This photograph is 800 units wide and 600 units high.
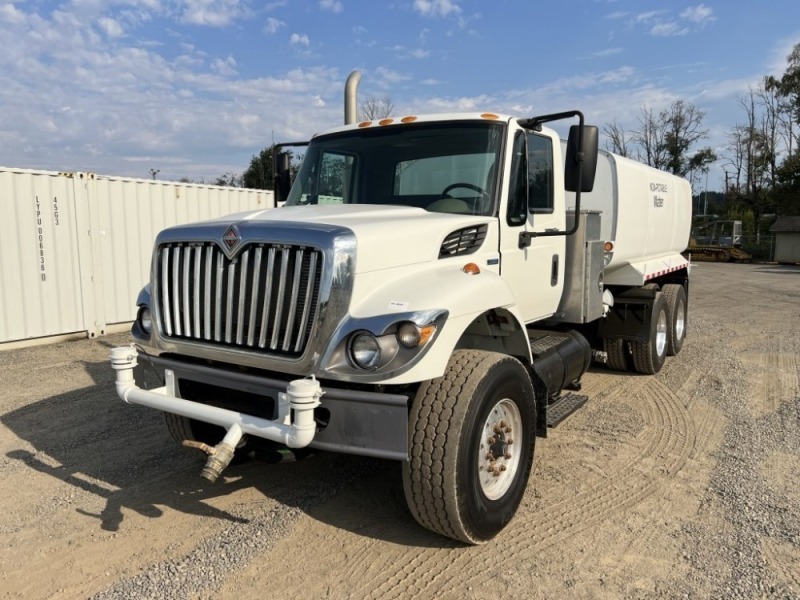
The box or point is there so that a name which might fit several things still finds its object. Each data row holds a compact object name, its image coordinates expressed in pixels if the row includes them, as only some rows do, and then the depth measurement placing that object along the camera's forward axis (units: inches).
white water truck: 117.6
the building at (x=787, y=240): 1318.9
